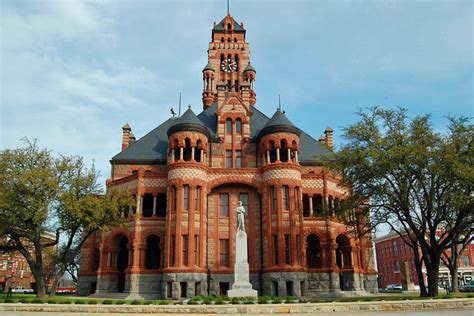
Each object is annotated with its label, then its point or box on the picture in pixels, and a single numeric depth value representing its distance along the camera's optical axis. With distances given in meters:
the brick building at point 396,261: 77.86
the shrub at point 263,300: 22.55
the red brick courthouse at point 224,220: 35.00
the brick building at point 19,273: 80.02
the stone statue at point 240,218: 29.73
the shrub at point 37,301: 23.01
